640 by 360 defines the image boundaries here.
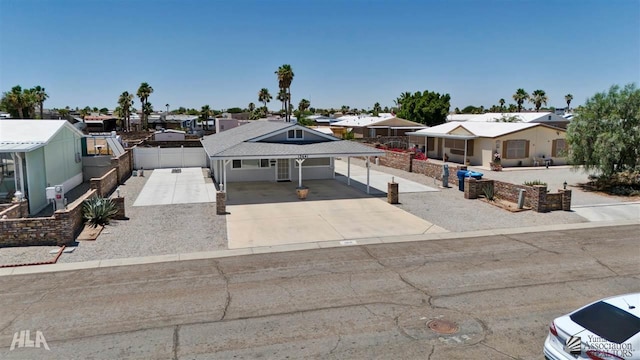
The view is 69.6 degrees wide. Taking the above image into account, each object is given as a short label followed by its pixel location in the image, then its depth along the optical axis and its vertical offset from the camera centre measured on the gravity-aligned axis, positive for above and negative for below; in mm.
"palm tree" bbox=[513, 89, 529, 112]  86938 +5367
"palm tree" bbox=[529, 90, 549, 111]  86438 +4938
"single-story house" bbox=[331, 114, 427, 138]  57438 -131
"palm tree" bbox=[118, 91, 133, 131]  78188 +3621
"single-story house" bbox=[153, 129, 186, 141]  50875 -1117
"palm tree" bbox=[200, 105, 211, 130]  88281 +2366
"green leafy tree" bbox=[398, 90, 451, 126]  62875 +2357
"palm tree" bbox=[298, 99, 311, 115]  116312 +5374
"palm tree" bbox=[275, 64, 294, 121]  72375 +7739
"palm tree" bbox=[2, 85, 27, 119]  57219 +3302
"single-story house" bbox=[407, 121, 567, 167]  36250 -1516
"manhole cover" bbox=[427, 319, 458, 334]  8977 -3992
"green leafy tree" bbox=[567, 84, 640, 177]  25078 -480
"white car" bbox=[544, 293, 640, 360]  6359 -3027
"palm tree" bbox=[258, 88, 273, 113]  99562 +6371
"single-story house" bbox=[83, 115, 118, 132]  78438 +209
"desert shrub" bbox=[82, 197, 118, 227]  17125 -3210
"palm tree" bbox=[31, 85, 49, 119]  71312 +4968
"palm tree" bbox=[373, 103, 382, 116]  126375 +4998
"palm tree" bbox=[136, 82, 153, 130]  78938 +5800
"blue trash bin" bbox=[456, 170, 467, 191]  25781 -2981
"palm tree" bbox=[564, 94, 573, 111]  113100 +6478
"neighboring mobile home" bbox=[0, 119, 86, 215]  19781 -1386
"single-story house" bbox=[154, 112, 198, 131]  78562 +578
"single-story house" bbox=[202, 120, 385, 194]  23828 -1372
